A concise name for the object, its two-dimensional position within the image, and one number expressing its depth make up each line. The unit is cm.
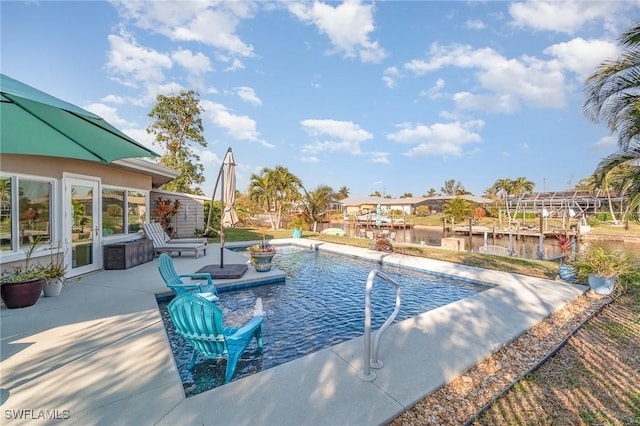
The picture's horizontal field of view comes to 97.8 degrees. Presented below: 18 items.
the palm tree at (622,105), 614
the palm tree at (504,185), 4369
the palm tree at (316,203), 2541
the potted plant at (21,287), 455
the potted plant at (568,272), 680
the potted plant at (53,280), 517
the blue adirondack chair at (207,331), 293
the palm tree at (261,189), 2409
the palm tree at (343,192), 6151
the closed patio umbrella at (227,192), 762
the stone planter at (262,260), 732
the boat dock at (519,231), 2393
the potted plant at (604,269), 579
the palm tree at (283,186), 2410
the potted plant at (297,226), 1641
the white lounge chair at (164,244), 962
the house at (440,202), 4107
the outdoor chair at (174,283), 487
